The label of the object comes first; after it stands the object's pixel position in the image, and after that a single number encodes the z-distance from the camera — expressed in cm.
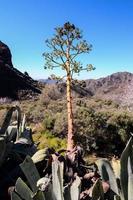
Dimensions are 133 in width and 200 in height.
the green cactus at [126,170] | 166
